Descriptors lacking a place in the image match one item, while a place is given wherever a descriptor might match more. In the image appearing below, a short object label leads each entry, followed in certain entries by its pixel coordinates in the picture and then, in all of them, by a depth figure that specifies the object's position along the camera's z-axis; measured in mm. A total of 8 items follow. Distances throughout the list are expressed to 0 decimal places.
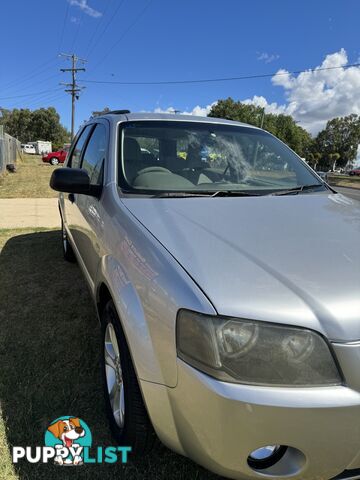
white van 66725
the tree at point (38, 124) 83188
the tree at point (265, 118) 60688
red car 32406
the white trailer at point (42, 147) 64875
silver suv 1372
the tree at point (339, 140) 73812
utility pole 43062
